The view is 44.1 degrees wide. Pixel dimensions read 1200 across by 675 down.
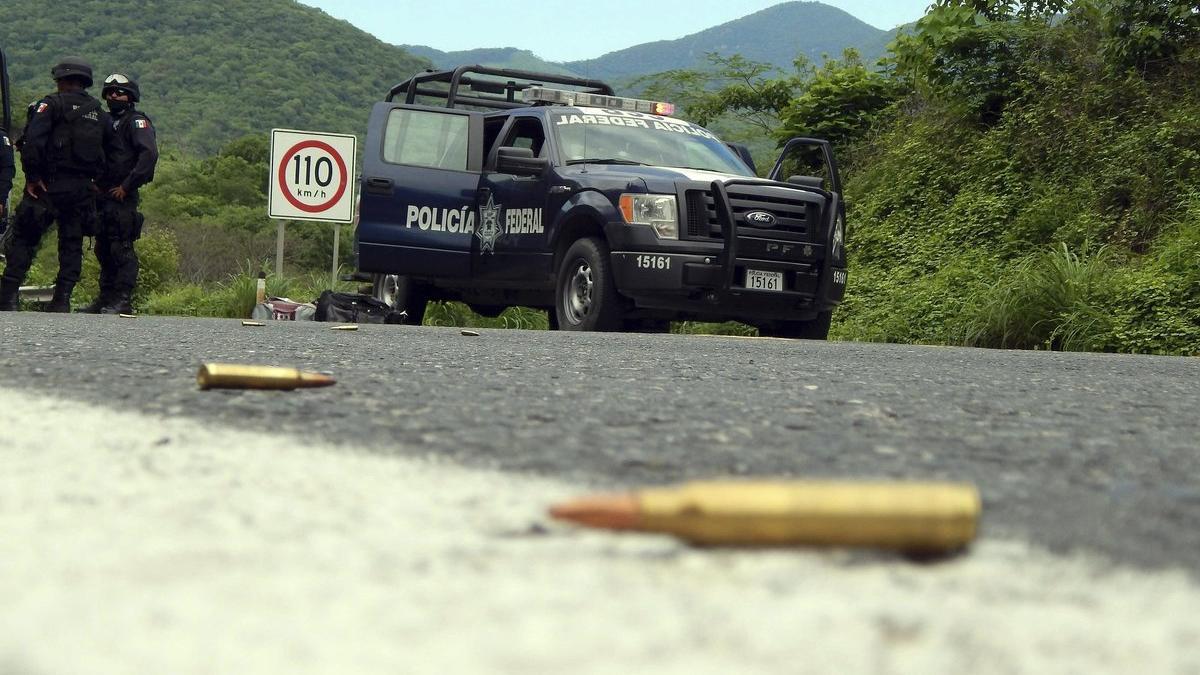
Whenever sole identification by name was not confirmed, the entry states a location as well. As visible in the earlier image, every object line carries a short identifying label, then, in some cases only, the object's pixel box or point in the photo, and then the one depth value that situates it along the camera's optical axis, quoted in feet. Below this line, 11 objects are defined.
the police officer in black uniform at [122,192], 39.40
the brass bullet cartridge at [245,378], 10.60
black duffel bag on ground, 39.68
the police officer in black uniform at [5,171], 40.11
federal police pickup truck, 31.50
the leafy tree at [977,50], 50.88
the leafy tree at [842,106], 60.18
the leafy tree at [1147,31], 45.01
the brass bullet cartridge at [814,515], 4.83
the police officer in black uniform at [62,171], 38.32
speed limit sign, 49.83
